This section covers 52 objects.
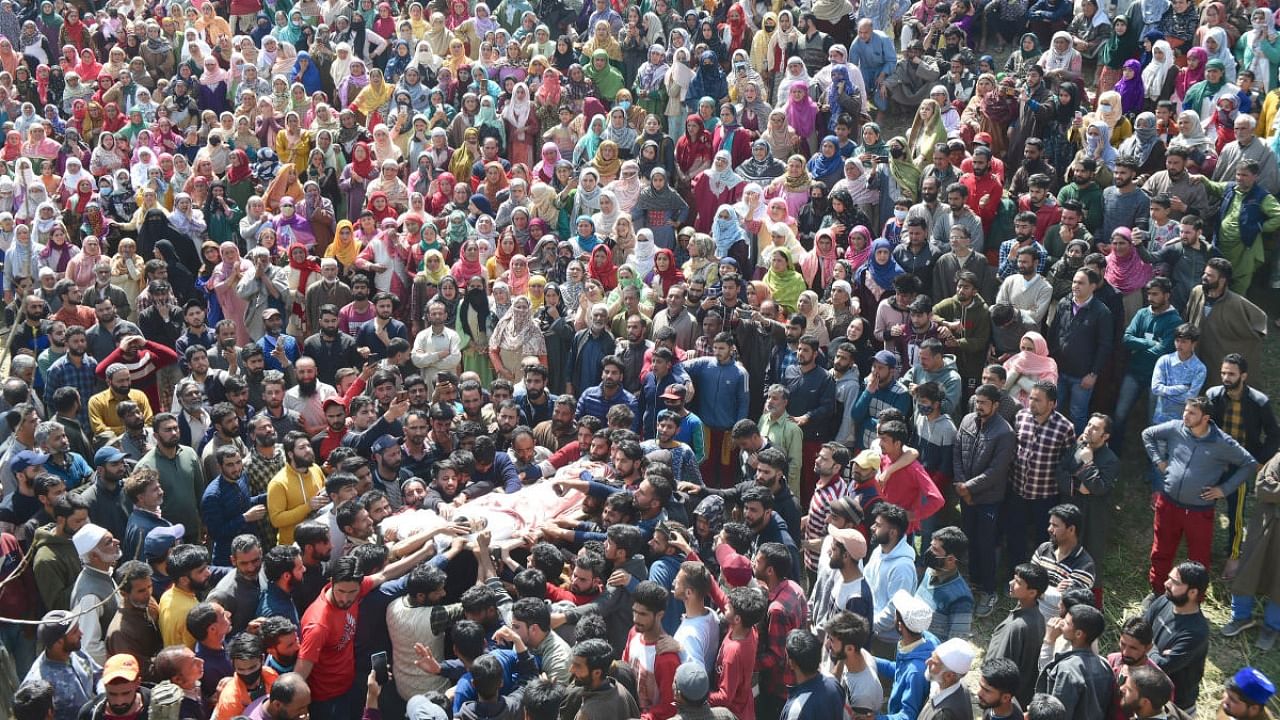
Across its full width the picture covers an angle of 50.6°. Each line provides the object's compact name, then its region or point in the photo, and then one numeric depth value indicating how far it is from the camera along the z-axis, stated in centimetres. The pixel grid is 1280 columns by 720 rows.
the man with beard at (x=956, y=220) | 1121
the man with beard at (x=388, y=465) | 906
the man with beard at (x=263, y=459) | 906
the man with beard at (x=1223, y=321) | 982
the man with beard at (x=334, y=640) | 695
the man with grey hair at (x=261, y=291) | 1234
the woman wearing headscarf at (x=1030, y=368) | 964
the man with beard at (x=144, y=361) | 1098
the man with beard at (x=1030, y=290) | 1035
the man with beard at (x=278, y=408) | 1000
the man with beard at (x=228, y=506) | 876
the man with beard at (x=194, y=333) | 1127
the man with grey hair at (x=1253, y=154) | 1140
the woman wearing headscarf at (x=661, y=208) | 1289
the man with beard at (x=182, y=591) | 725
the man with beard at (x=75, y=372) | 1088
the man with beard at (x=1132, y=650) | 667
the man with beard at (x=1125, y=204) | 1107
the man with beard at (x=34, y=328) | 1180
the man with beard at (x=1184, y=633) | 717
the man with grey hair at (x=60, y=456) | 914
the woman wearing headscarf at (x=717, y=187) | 1309
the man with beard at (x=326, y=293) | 1220
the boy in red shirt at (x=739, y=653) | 679
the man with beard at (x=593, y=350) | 1092
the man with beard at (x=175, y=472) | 908
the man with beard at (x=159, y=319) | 1180
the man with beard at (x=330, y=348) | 1119
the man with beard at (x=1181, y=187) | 1117
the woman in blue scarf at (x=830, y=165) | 1282
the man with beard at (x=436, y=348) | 1121
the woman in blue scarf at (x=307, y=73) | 1666
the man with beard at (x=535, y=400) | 1023
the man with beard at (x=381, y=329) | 1145
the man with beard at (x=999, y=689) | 620
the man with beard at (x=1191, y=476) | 865
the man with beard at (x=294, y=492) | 867
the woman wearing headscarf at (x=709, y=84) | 1479
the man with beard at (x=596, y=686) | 633
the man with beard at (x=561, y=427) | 984
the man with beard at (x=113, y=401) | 1019
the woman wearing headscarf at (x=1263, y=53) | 1320
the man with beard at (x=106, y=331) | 1128
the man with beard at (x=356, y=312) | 1171
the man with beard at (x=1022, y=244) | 1063
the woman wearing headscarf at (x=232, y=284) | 1245
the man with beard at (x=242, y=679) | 651
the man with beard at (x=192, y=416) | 992
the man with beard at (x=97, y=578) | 756
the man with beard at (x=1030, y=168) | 1180
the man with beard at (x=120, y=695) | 644
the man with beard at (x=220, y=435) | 949
